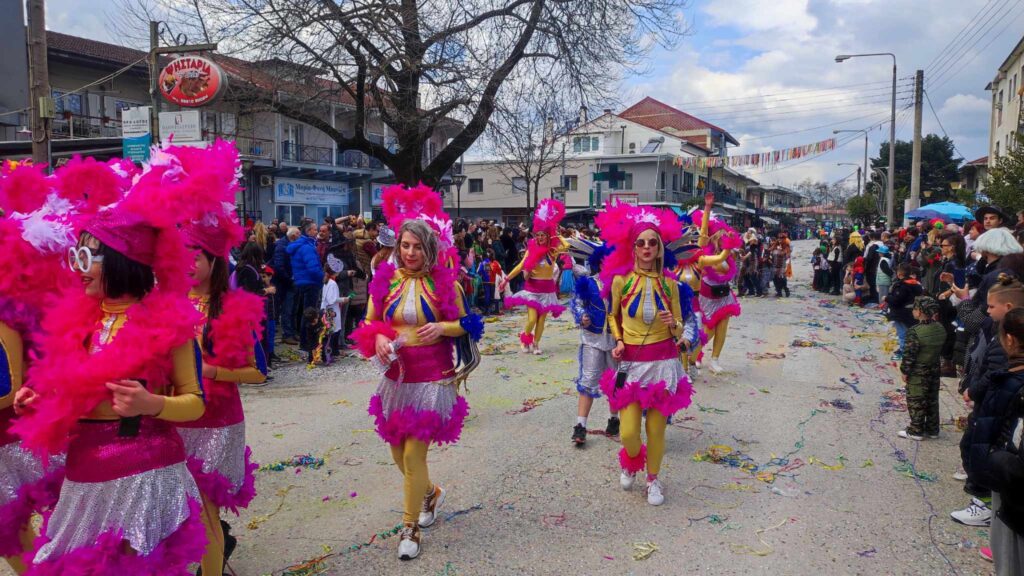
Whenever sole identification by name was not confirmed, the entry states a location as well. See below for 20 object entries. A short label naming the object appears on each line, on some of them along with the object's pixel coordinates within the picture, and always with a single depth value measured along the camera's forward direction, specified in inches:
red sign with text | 442.3
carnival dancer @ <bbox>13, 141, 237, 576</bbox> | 86.0
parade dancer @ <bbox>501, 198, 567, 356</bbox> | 384.5
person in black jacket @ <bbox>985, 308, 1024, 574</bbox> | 120.2
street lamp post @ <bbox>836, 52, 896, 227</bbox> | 1001.7
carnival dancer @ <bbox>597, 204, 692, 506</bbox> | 183.2
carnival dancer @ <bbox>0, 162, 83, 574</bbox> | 99.6
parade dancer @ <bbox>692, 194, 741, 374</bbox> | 306.8
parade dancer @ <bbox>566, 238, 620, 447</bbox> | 226.1
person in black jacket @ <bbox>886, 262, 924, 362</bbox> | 340.5
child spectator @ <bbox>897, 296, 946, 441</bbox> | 229.9
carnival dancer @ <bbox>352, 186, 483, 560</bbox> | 153.3
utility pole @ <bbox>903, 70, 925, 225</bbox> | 870.4
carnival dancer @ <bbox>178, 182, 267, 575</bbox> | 122.3
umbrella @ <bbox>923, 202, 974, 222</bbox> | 631.8
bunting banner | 1037.8
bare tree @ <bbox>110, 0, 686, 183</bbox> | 492.4
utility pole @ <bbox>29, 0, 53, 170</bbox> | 327.6
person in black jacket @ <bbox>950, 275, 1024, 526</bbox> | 127.8
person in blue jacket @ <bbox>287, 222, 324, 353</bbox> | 368.8
